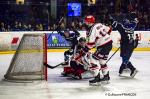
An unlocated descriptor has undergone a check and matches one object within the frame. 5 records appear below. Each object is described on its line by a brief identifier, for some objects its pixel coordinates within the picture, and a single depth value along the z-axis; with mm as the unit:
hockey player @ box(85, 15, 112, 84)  10566
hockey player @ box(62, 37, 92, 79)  11563
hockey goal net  11525
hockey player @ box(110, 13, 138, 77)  12099
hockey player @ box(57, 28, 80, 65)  12804
